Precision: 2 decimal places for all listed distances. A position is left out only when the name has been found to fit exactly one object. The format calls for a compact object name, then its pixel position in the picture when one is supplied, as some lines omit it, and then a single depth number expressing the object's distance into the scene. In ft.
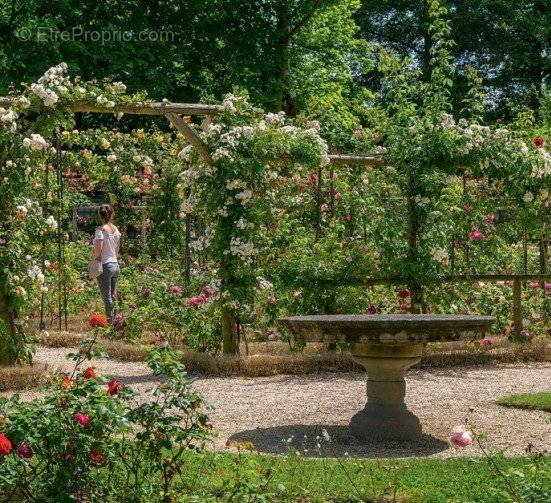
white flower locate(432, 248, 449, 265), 35.91
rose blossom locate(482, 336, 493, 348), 34.99
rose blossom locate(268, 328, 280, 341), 35.42
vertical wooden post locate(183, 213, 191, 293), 38.45
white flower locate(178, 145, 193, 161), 34.78
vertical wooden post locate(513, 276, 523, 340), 37.09
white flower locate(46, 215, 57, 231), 31.63
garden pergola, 32.60
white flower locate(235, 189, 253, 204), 33.55
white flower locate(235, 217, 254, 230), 33.50
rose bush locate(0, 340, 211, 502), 14.11
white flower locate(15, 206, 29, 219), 29.86
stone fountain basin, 21.91
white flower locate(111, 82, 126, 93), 32.01
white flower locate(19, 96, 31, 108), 30.12
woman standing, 38.29
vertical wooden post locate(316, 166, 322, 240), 37.38
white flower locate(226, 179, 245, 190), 33.42
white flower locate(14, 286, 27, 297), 29.86
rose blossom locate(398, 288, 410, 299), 35.47
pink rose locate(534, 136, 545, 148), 37.00
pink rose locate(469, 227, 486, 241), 37.61
